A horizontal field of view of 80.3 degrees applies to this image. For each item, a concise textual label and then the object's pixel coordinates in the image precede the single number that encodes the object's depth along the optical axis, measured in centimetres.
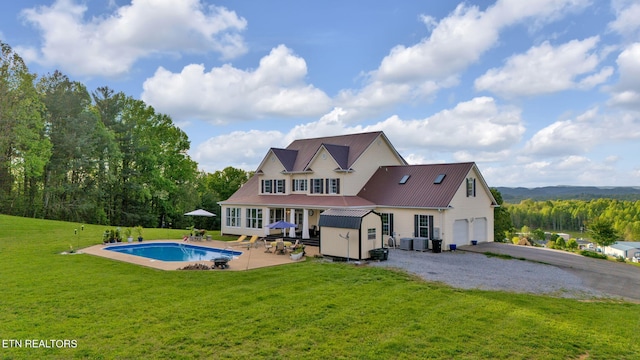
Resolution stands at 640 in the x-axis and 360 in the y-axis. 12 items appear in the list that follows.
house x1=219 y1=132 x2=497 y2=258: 2436
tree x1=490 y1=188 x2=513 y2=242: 4478
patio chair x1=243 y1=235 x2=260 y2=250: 2506
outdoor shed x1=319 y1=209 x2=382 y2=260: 1914
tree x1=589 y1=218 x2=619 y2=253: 4731
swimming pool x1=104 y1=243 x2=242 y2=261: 2222
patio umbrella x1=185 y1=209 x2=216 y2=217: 3088
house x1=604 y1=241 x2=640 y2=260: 7456
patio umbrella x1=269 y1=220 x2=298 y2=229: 2464
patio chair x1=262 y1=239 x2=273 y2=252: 2286
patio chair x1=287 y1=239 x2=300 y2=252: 2197
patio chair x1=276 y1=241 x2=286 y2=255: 2191
